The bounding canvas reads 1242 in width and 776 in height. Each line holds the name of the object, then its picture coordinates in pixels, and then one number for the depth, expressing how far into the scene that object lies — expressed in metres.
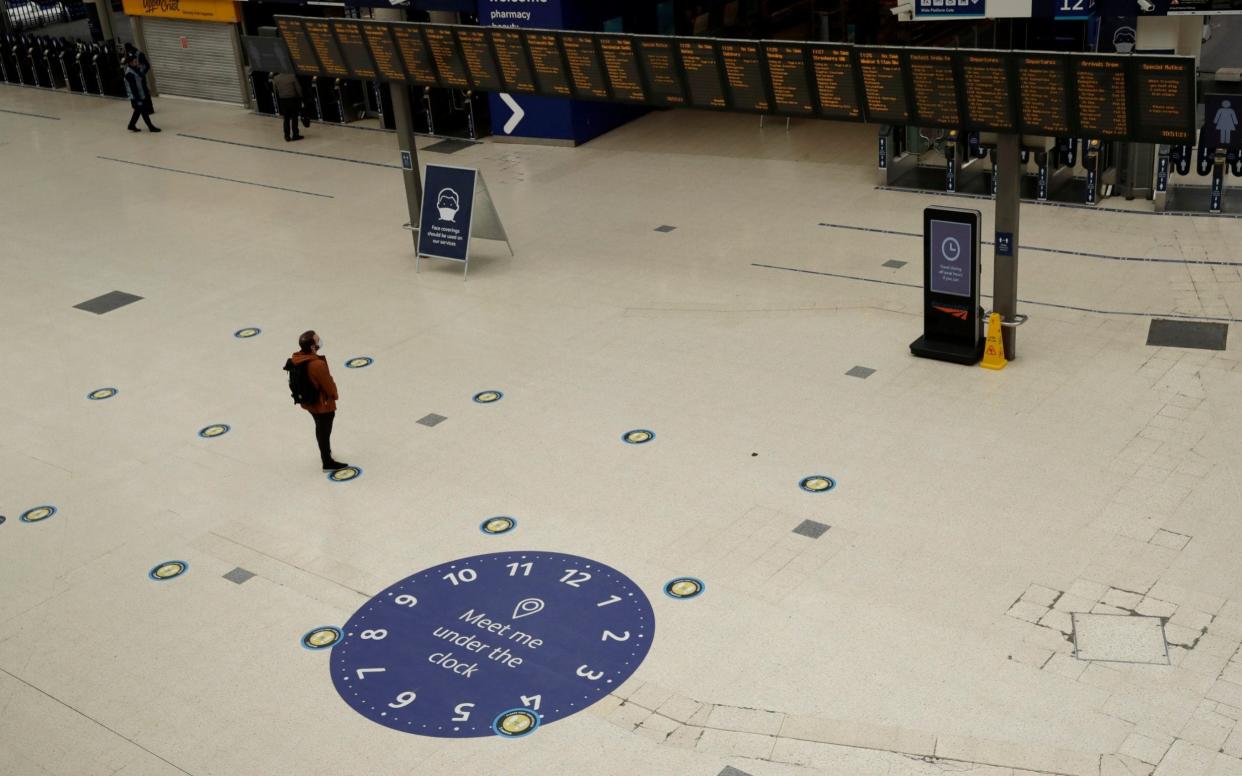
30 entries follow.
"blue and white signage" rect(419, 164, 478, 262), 14.17
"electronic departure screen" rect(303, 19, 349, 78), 14.71
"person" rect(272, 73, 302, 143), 20.70
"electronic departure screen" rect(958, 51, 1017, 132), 10.40
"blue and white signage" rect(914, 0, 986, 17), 14.22
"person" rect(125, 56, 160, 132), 21.77
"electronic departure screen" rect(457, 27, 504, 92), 13.48
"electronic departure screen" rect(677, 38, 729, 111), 12.02
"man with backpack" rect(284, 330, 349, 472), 9.70
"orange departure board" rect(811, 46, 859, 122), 11.14
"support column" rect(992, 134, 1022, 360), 10.84
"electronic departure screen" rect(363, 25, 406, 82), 14.18
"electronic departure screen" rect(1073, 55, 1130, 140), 9.86
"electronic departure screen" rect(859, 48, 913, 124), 11.02
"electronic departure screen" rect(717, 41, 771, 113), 11.77
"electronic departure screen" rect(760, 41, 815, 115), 11.54
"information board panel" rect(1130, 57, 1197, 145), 9.59
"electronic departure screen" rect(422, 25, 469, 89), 13.71
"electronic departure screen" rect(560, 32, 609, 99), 12.76
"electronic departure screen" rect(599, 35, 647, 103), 12.52
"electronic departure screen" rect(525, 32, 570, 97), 13.02
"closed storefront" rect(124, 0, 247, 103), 24.03
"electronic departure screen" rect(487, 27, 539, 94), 13.27
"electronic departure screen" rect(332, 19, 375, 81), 14.38
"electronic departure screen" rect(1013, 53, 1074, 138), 10.12
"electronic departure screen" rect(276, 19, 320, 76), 14.91
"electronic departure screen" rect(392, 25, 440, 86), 13.91
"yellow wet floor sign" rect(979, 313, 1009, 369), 11.00
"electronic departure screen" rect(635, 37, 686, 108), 12.27
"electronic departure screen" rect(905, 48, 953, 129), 10.73
